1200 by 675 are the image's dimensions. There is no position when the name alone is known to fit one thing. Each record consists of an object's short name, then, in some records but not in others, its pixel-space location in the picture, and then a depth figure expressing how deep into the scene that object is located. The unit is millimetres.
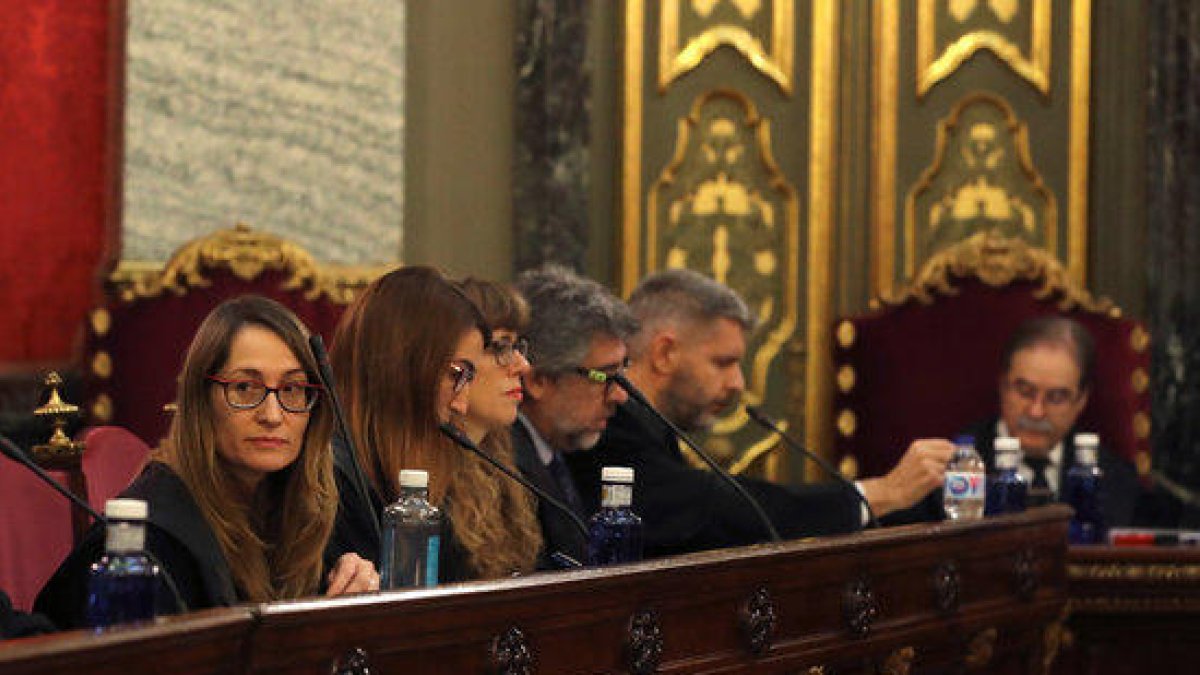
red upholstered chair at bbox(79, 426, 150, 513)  7496
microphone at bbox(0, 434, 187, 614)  5234
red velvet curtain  10258
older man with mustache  11375
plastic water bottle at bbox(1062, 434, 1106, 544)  10750
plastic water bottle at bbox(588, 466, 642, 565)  7156
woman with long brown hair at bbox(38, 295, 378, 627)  5914
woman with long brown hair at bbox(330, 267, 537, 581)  7004
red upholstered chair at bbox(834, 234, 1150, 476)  12055
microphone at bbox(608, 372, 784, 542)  7807
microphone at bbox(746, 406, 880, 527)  8711
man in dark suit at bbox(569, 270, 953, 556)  9141
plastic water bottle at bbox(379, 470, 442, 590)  6355
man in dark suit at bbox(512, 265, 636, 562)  8742
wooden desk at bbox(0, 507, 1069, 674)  4777
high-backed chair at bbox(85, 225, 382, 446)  9703
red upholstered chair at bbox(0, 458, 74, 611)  7070
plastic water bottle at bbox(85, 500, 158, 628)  4457
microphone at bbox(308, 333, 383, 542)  6152
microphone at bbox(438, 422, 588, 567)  6816
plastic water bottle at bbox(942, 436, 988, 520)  9945
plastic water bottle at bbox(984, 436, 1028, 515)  10164
